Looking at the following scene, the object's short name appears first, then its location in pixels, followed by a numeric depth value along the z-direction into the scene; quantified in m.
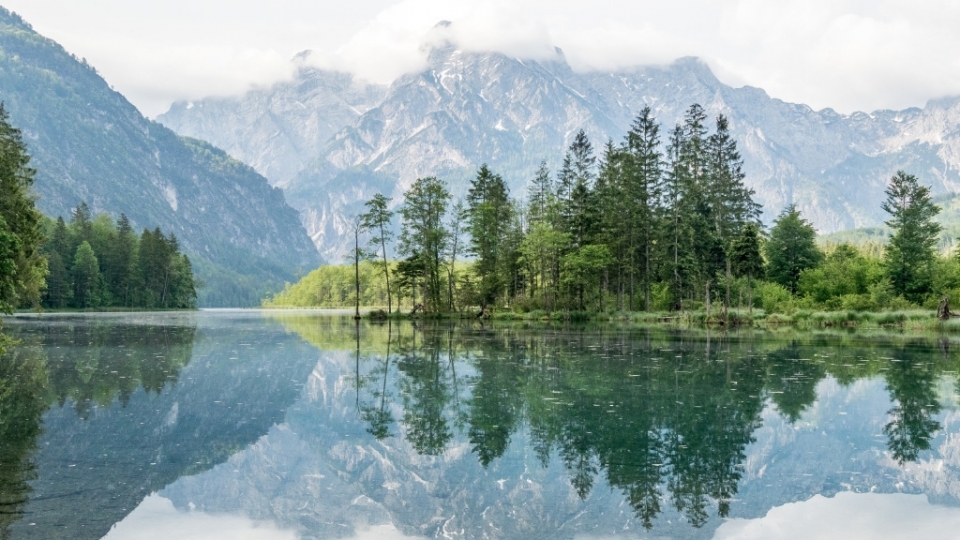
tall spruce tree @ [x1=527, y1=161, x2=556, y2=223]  83.25
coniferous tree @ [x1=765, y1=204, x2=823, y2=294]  80.81
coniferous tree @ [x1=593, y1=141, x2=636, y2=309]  72.56
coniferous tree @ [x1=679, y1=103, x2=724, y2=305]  71.56
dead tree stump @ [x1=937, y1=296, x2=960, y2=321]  54.16
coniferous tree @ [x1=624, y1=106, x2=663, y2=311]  72.94
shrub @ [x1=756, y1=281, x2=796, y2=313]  68.71
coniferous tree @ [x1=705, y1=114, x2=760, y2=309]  78.50
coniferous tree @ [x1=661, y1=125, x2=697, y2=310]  70.19
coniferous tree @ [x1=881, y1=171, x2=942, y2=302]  68.44
